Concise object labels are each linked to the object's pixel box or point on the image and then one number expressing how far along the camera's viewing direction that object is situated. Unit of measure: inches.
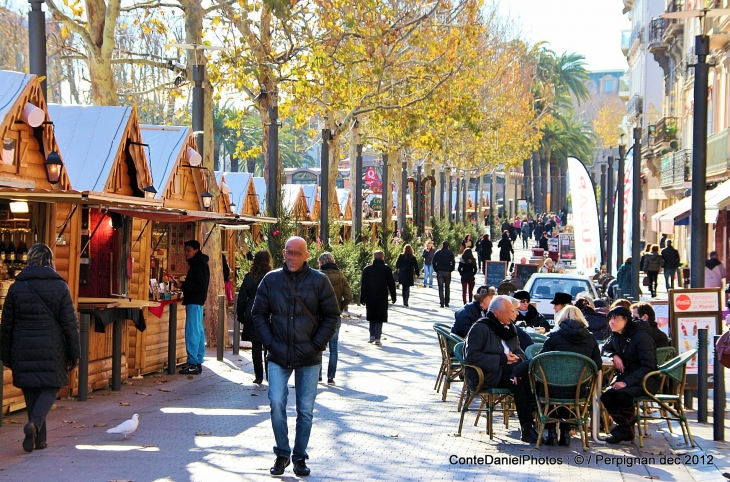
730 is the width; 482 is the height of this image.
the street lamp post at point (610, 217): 1449.3
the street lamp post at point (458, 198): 2775.6
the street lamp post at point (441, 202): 2612.9
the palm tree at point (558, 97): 3356.3
